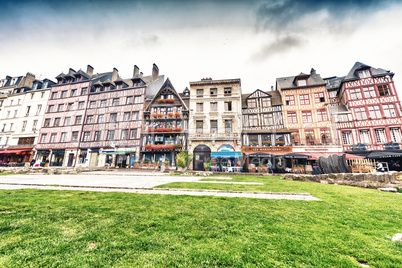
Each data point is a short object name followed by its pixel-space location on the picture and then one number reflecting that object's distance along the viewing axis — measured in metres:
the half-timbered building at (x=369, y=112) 21.55
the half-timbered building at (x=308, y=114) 22.72
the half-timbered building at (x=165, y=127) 24.77
